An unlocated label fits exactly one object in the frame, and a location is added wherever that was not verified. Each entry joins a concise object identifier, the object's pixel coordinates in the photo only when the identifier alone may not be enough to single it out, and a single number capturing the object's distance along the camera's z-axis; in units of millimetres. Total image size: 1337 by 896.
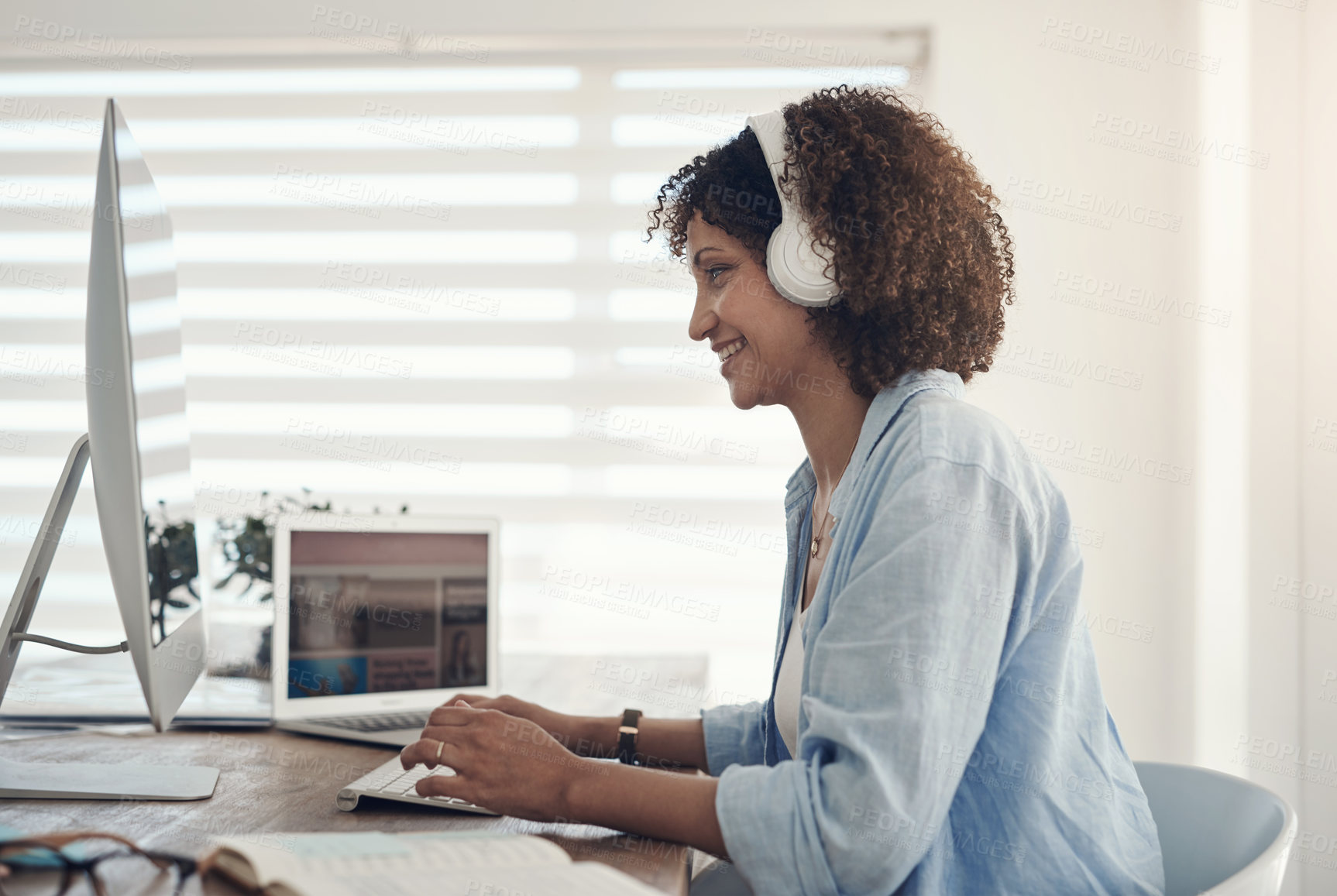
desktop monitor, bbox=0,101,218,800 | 860
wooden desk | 893
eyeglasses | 747
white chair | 953
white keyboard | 1027
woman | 804
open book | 671
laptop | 1467
